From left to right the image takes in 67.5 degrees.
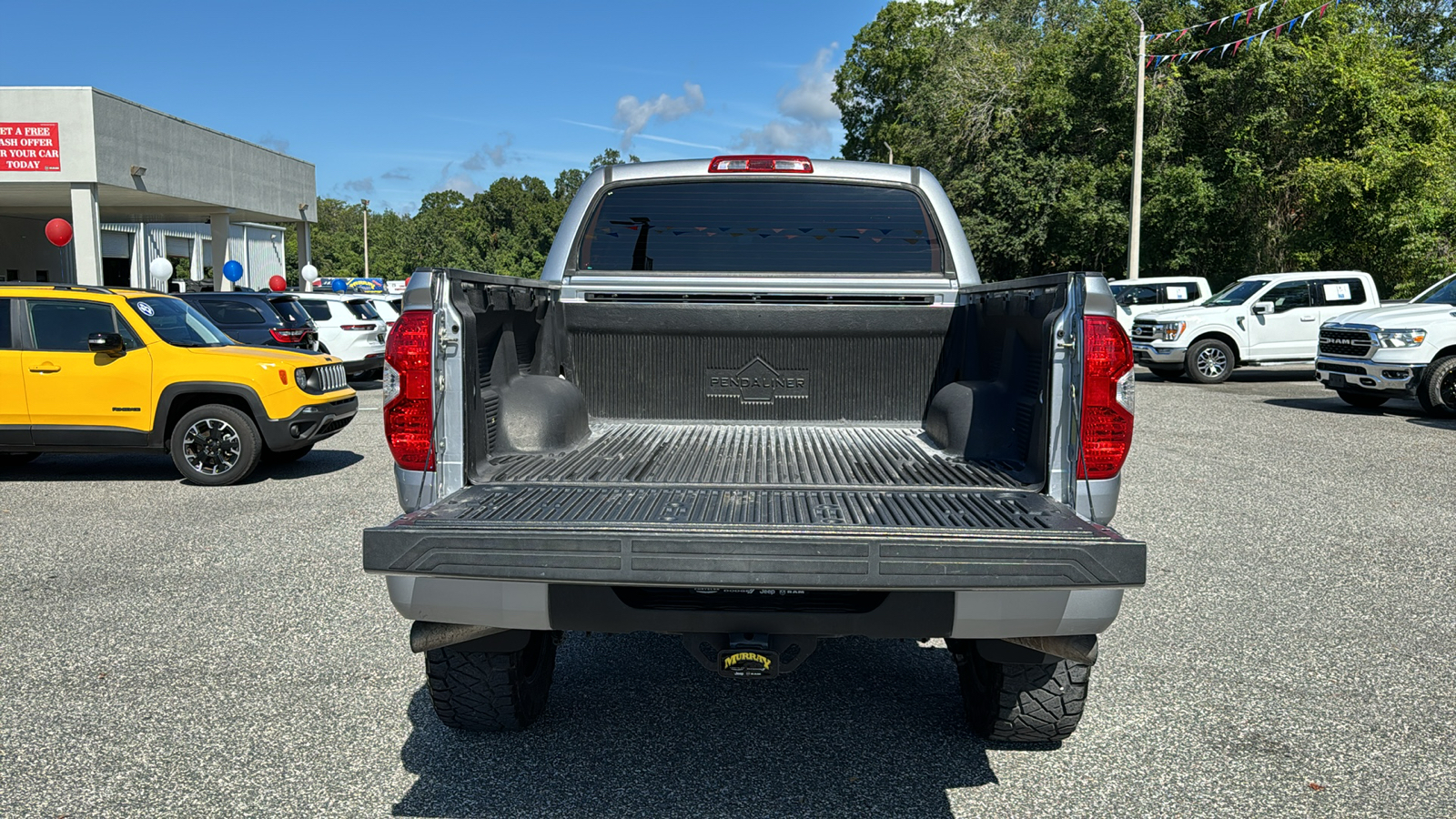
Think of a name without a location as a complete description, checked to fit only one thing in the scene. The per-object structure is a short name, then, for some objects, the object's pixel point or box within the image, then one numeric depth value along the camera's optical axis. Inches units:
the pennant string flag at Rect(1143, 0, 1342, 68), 990.4
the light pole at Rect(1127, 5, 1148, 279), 1033.5
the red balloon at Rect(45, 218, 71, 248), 1010.1
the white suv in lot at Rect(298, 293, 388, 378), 690.2
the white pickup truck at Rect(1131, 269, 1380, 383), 752.3
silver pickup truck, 107.6
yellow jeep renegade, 368.2
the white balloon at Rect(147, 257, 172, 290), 1397.6
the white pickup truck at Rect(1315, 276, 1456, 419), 525.0
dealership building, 1011.3
